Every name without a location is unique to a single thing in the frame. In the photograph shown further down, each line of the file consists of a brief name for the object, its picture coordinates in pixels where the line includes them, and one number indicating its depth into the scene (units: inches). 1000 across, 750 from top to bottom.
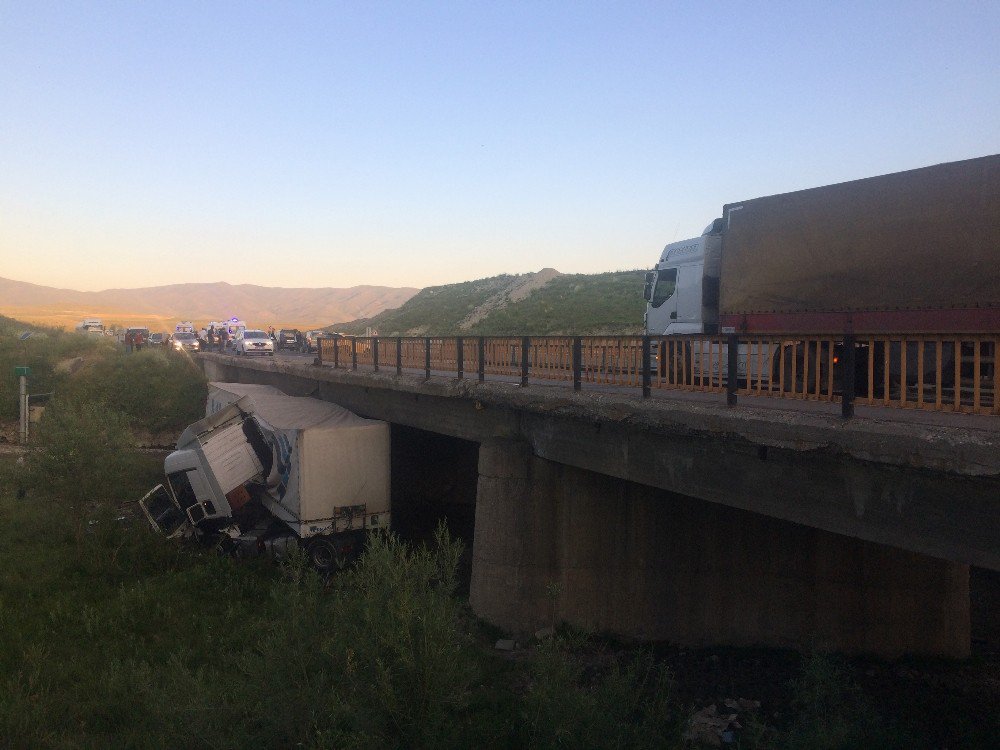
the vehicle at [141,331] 2156.7
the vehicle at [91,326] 2449.1
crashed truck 560.4
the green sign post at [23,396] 1047.6
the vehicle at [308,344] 1776.9
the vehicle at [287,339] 1919.2
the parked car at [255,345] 1566.2
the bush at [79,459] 614.5
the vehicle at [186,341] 2049.2
